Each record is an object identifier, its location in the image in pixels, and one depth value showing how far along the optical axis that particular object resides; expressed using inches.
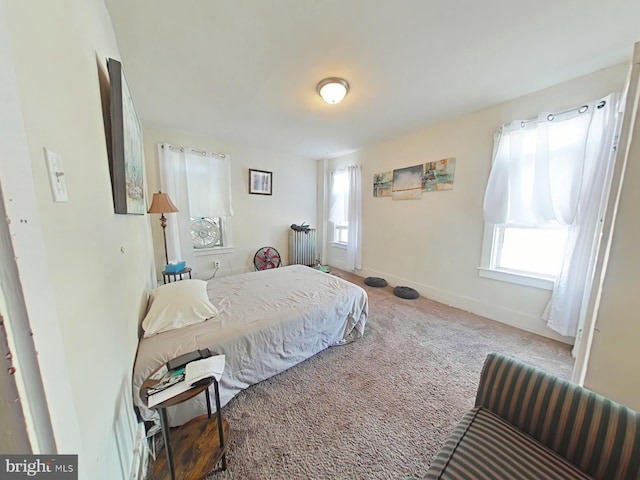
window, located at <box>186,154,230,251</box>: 134.3
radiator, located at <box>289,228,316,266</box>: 177.5
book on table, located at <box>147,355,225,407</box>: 36.2
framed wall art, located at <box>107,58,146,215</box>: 41.5
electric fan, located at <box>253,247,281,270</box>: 163.2
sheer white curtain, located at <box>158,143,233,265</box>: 125.1
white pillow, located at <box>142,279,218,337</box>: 57.4
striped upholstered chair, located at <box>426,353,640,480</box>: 29.1
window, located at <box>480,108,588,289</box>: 78.4
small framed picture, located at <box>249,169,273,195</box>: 156.3
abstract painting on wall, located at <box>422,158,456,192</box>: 111.8
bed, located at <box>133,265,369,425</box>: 51.9
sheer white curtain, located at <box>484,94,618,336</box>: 71.7
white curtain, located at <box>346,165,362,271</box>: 160.7
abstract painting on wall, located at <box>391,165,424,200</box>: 125.8
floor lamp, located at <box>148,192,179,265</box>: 100.7
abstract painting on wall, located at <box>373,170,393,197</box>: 141.7
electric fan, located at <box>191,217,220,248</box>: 141.5
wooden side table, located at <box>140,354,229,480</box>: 37.6
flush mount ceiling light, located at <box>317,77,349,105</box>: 78.0
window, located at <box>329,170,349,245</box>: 174.6
